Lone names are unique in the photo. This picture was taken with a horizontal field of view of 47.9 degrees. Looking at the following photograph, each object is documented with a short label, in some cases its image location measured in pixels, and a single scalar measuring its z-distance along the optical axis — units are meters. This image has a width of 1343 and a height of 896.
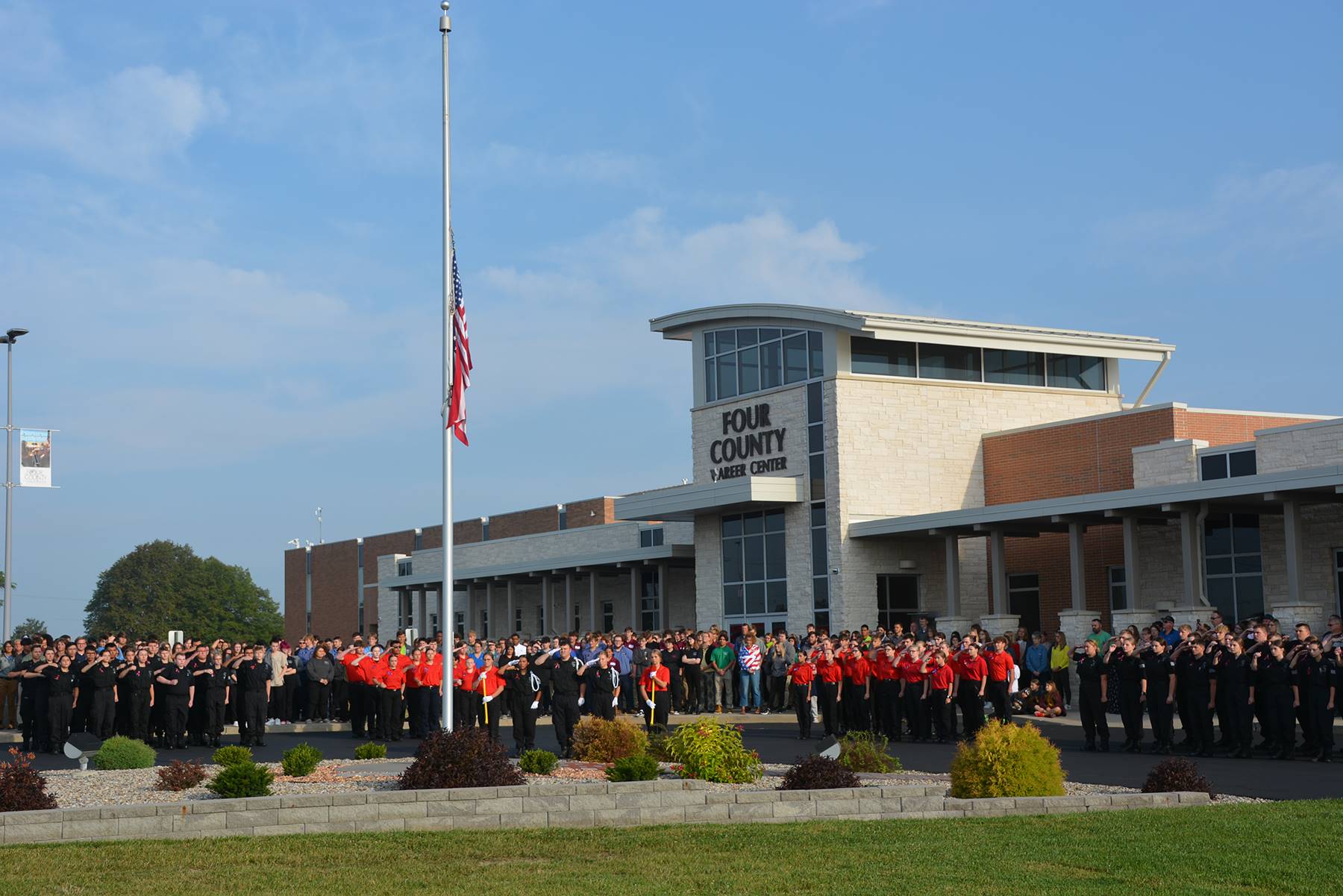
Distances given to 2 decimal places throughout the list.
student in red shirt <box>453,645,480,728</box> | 23.00
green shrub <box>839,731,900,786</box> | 16.47
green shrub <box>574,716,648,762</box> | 16.84
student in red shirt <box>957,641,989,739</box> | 22.03
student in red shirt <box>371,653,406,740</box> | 24.44
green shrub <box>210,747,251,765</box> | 13.79
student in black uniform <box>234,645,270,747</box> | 22.80
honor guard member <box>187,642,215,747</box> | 23.48
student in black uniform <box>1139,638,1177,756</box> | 20.08
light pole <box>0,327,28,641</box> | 37.00
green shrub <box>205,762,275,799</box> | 13.15
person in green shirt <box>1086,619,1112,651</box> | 24.09
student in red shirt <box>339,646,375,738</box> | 25.03
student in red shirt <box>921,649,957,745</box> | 22.33
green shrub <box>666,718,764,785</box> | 14.78
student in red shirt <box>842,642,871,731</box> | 23.92
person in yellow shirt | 27.02
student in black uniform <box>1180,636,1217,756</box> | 19.69
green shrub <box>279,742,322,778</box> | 15.28
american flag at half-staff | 19.02
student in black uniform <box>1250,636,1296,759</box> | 18.64
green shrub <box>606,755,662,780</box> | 14.33
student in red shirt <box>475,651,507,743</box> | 22.57
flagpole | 18.61
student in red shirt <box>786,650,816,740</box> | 23.94
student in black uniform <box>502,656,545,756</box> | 20.61
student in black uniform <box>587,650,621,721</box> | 24.05
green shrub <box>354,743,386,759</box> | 17.97
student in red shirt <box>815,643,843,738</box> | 23.92
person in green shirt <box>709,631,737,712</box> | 30.69
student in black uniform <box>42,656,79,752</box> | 22.19
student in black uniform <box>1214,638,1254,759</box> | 19.22
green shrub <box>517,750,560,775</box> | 15.81
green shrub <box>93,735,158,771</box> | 17.53
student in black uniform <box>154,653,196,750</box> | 22.97
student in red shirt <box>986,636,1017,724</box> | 22.22
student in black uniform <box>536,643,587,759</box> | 20.44
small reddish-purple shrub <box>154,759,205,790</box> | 14.31
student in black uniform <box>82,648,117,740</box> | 23.12
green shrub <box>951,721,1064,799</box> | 13.52
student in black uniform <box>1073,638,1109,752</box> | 20.52
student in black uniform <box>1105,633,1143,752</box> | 20.42
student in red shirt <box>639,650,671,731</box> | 24.36
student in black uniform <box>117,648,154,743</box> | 23.56
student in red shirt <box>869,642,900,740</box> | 23.53
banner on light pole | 36.59
